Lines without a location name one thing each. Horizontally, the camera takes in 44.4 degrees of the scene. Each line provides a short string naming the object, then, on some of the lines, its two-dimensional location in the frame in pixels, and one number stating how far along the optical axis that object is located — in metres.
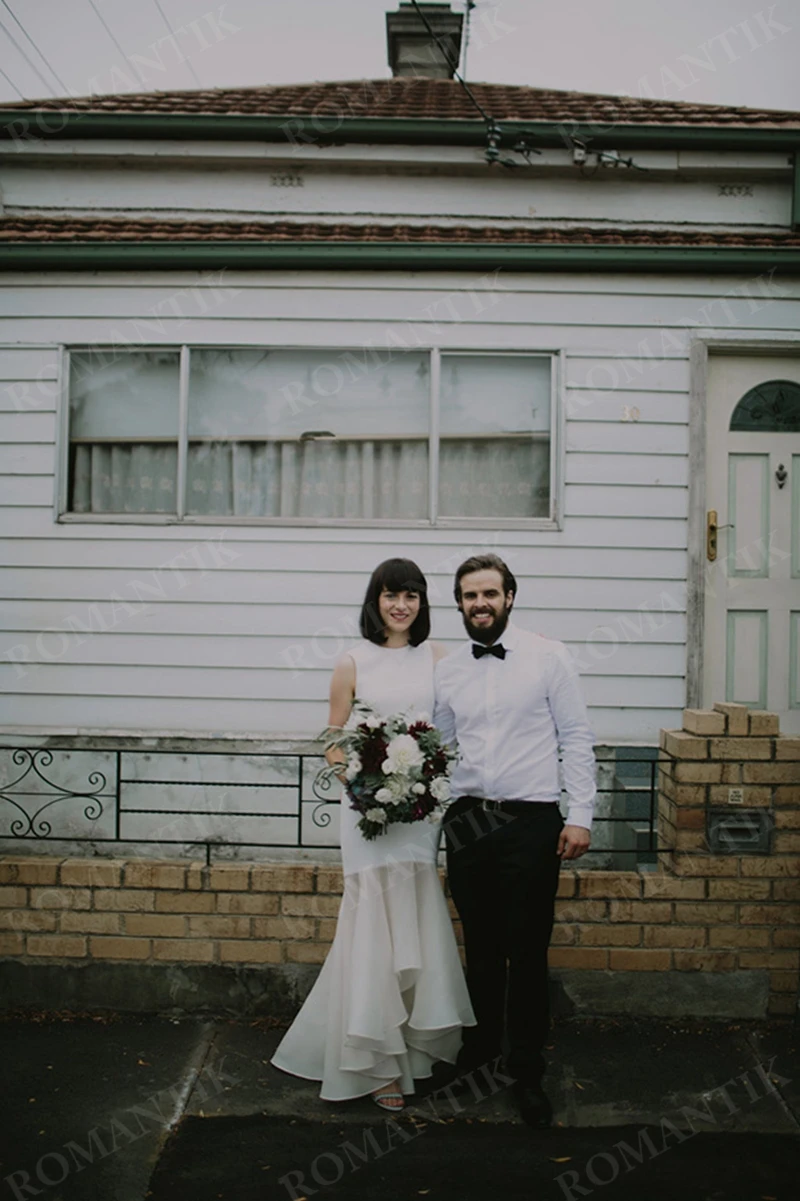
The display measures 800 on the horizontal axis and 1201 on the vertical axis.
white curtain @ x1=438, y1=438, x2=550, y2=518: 6.52
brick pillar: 4.13
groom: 3.49
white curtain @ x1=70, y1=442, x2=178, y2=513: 6.57
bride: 3.45
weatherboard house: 6.34
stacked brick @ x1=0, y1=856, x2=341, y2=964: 4.18
